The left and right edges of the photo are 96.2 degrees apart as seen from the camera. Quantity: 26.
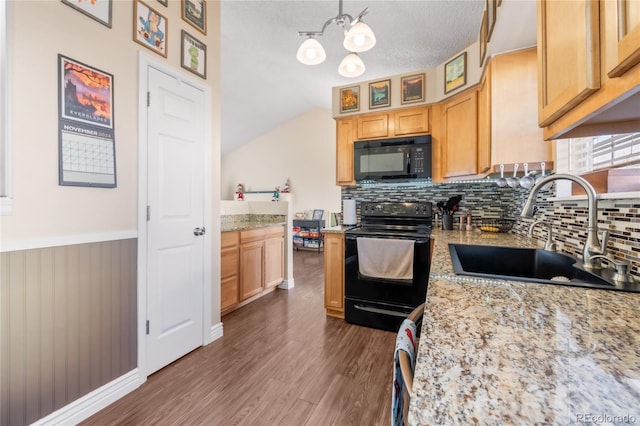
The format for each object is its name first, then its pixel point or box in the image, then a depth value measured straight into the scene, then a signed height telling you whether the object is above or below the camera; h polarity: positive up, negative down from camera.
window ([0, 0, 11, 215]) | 1.22 +0.42
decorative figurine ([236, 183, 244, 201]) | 7.86 +0.55
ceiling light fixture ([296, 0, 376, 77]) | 2.05 +1.25
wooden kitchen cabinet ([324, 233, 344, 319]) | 2.77 -0.61
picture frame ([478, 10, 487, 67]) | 1.85 +1.18
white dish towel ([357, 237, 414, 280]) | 2.37 -0.39
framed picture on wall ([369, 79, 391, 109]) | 2.87 +1.19
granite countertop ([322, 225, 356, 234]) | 2.75 -0.18
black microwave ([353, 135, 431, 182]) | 2.73 +0.52
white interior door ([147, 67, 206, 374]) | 1.85 -0.05
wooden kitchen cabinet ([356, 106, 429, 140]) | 2.77 +0.89
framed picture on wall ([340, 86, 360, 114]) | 3.01 +1.19
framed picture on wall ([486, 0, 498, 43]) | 1.51 +1.09
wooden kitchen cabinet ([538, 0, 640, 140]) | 0.52 +0.31
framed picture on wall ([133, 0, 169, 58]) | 1.73 +1.16
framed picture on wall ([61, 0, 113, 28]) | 1.45 +1.06
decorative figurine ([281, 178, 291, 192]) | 7.30 +0.62
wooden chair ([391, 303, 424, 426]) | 0.59 -0.35
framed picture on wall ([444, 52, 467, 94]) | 2.36 +1.19
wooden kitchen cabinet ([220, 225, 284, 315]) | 2.85 -0.60
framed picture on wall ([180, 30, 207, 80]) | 2.06 +1.17
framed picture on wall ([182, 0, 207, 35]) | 2.07 +1.47
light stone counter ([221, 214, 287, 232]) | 3.35 -0.12
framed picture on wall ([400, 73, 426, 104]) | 2.74 +1.20
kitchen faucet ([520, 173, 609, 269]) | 1.03 -0.07
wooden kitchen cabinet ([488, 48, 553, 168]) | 1.77 +0.64
